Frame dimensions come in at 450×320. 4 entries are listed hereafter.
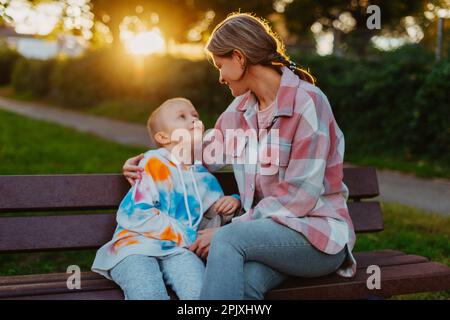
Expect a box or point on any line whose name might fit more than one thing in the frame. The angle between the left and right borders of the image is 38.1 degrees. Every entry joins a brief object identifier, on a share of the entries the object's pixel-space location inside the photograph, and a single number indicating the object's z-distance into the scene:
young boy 2.82
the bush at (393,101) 8.88
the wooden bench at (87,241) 2.92
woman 2.78
